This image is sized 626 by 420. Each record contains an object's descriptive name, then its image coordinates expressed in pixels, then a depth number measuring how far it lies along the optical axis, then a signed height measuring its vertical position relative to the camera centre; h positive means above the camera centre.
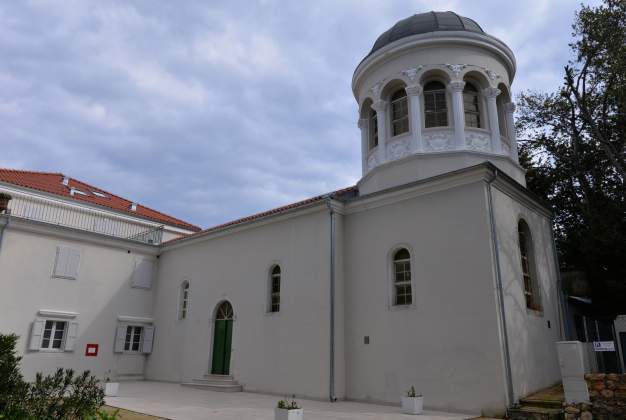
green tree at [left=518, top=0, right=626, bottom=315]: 14.59 +6.94
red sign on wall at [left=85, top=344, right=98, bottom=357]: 16.72 -0.17
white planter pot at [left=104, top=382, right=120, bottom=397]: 12.39 -1.11
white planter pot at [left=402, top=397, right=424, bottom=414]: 9.90 -1.14
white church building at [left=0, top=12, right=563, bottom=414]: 11.12 +2.14
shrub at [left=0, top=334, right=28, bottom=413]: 6.98 -0.54
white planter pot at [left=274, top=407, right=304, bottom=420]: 8.27 -1.14
